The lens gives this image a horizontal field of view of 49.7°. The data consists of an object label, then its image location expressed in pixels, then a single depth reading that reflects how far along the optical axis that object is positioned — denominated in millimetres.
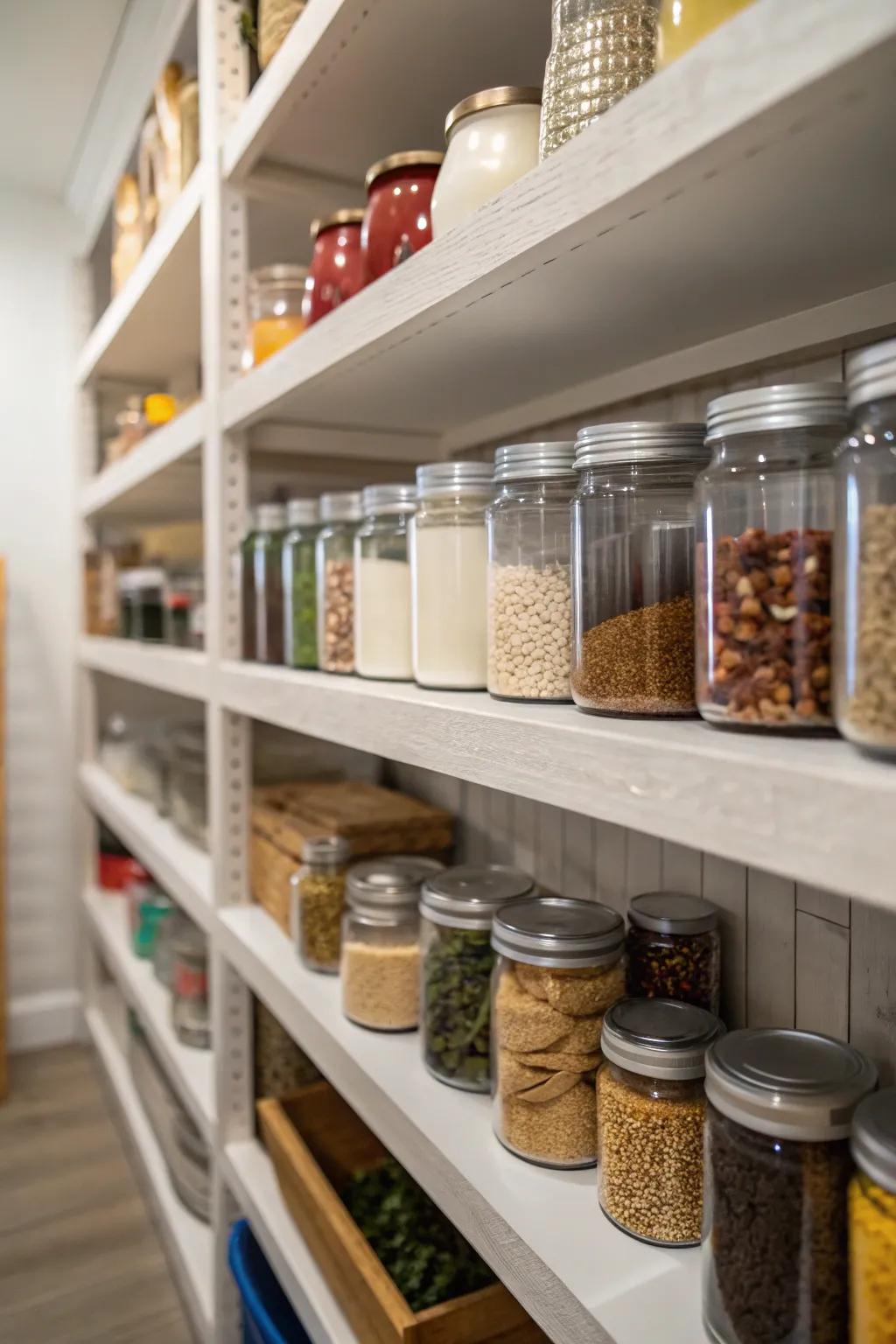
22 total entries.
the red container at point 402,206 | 972
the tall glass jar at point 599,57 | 674
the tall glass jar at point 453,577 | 910
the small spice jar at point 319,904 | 1281
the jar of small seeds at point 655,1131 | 725
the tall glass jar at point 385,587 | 1046
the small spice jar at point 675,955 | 913
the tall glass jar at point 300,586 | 1236
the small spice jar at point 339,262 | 1125
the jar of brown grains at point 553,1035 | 830
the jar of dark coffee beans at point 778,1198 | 589
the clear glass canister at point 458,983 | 972
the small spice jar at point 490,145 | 788
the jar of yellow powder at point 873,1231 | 534
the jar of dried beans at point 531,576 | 791
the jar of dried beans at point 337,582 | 1154
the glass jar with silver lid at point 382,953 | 1113
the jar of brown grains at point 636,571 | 667
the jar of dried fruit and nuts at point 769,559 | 541
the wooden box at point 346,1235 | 941
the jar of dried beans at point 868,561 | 463
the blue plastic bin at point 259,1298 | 1269
